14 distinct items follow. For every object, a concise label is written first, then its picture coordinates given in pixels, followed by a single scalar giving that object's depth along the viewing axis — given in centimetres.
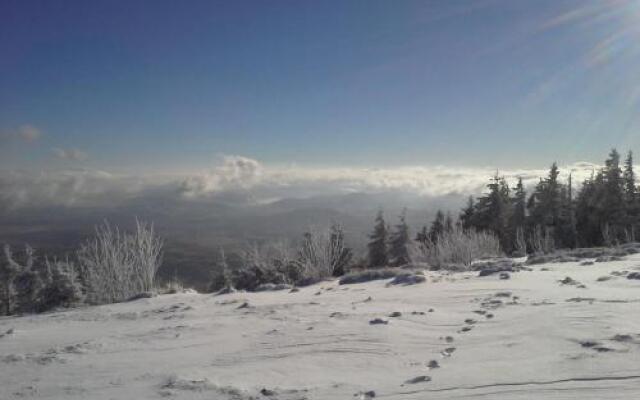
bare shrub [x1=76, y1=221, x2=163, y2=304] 1447
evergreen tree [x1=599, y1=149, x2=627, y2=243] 3559
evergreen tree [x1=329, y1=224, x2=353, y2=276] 1716
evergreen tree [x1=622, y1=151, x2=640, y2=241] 3572
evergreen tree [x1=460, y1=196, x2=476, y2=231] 4478
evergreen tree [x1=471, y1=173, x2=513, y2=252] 4238
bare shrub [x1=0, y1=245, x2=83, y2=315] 2338
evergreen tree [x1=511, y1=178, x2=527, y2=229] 4335
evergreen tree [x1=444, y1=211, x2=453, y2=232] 4347
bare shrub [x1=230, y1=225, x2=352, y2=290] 1494
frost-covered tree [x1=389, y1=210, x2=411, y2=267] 4103
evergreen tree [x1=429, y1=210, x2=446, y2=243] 4341
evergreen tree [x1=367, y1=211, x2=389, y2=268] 4150
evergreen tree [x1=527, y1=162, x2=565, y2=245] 4062
